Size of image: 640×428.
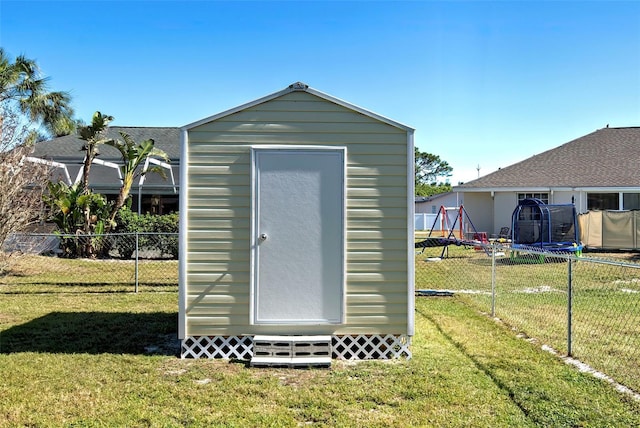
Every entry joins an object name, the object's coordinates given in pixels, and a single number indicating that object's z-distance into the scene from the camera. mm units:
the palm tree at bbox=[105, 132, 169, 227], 14680
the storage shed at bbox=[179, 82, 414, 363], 5480
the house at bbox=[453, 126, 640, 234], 20219
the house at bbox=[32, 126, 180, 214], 17906
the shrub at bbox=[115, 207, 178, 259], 14344
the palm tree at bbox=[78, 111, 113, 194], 14195
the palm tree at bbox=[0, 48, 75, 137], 17109
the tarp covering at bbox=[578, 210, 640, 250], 16719
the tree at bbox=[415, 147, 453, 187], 73062
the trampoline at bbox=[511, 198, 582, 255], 15164
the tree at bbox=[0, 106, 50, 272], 9617
